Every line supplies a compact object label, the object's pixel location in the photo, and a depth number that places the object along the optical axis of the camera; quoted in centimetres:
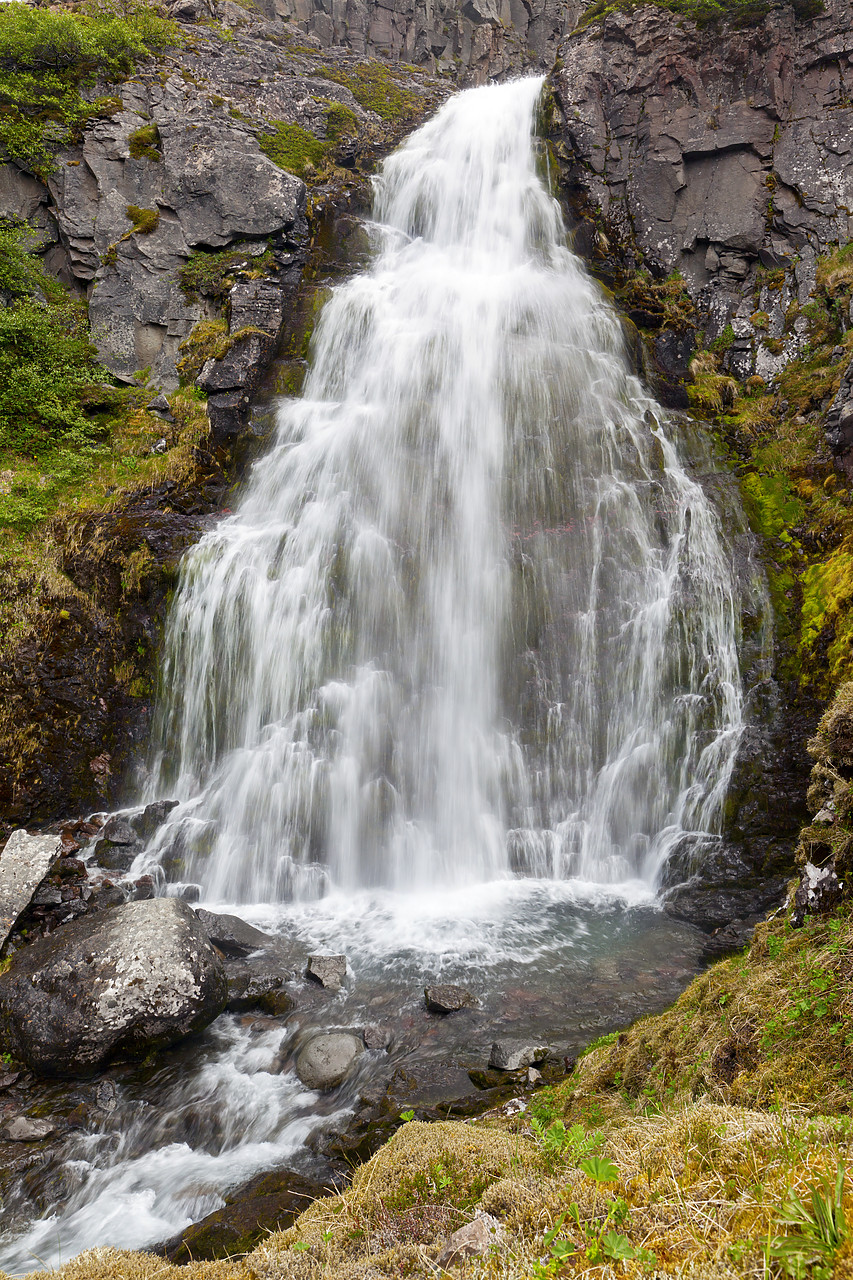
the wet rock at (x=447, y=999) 650
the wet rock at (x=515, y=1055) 559
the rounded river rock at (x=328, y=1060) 573
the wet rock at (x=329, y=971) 698
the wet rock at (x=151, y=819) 940
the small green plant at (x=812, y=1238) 153
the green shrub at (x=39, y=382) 1208
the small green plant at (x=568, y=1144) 272
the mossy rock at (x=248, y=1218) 405
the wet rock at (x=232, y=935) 752
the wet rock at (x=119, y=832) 906
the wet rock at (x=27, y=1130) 521
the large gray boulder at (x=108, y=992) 579
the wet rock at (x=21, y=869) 733
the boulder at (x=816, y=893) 401
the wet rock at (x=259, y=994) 670
